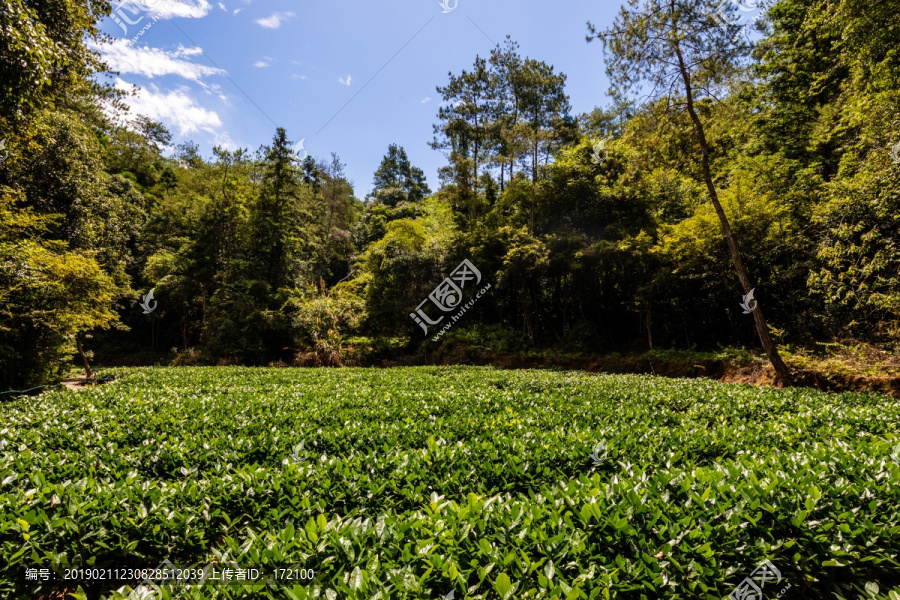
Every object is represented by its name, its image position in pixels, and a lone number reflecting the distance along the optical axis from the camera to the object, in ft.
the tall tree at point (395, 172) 151.43
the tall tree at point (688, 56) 29.78
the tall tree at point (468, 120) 71.56
